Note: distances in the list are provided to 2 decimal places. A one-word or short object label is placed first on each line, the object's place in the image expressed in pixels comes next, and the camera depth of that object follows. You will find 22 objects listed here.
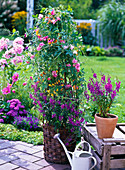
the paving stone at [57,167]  2.62
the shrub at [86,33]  10.76
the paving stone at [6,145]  3.05
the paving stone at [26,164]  2.62
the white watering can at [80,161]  2.24
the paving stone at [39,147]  3.03
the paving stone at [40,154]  2.86
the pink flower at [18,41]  3.87
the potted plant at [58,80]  2.66
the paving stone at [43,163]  2.70
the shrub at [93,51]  8.93
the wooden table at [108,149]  2.33
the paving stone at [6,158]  2.74
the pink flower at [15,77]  3.97
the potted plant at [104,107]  2.38
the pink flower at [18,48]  3.90
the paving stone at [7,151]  2.90
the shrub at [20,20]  10.06
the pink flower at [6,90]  3.96
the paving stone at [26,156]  2.78
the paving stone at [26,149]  2.95
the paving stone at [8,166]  2.59
